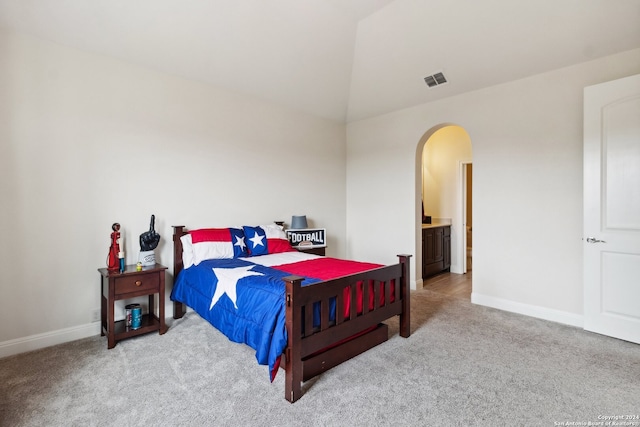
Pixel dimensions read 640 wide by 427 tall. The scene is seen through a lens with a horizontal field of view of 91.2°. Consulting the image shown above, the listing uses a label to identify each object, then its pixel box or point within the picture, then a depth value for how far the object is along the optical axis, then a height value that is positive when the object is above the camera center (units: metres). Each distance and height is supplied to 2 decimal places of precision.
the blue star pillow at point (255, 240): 3.54 -0.31
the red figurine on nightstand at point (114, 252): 2.77 -0.34
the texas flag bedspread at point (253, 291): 2.02 -0.62
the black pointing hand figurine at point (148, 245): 2.96 -0.30
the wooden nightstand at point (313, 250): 4.13 -0.50
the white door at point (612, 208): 2.65 +0.03
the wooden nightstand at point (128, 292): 2.61 -0.68
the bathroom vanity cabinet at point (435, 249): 4.87 -0.60
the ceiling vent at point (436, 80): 3.67 +1.59
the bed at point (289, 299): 1.97 -0.66
